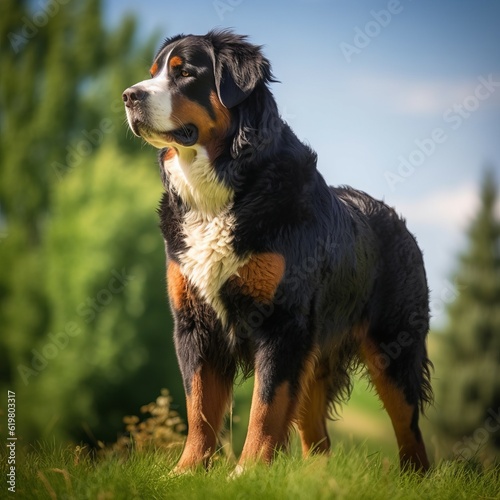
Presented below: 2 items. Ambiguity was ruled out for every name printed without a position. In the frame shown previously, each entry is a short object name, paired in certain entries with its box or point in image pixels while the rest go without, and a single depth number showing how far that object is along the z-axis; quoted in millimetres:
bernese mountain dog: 3775
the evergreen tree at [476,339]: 21641
